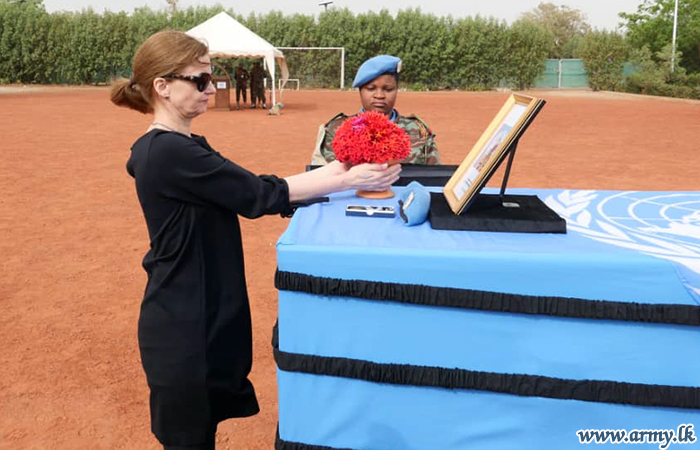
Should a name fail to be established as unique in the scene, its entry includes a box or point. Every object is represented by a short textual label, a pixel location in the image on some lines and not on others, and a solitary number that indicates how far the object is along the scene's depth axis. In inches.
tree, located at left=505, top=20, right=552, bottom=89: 1592.0
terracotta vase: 97.5
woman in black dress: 72.9
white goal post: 1493.2
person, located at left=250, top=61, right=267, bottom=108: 899.6
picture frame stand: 78.4
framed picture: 76.7
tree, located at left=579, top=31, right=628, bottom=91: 1524.4
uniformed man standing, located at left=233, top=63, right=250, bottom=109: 908.0
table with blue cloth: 67.9
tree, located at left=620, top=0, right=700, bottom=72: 1712.6
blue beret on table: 81.2
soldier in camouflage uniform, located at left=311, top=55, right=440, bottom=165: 136.9
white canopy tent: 764.6
